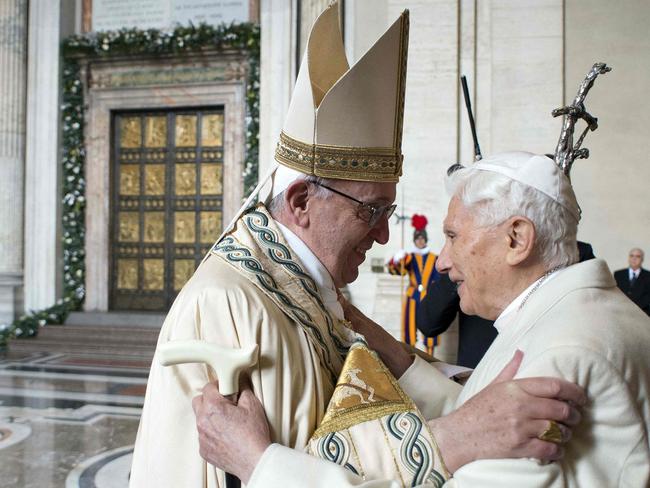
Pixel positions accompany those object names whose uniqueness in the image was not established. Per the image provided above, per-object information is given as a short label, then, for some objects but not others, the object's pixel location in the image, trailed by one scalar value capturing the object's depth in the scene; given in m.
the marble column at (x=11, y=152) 9.79
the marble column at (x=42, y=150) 9.95
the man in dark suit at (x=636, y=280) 7.71
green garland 9.48
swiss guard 6.88
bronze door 10.22
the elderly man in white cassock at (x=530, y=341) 1.26
